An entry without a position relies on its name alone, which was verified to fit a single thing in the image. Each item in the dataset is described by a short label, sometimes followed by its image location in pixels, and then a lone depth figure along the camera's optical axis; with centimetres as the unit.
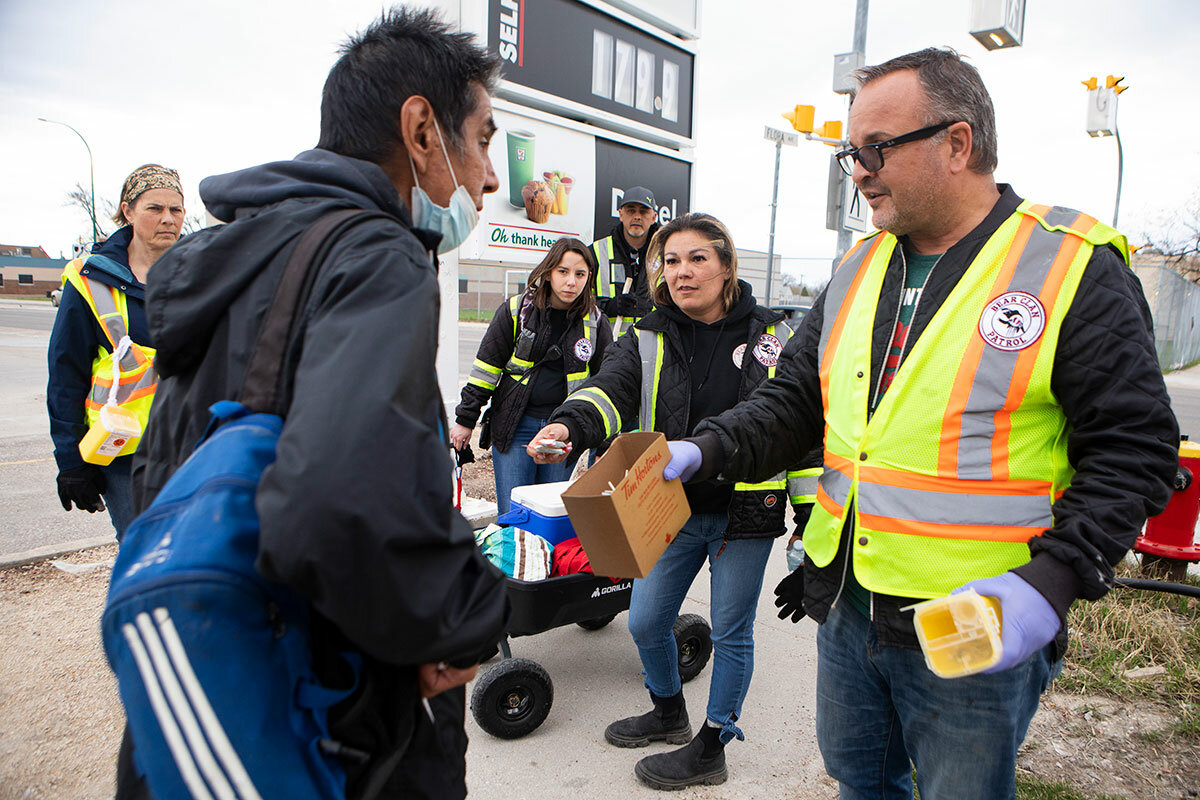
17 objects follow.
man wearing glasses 149
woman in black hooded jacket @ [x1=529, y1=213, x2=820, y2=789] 285
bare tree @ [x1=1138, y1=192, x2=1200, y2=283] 3225
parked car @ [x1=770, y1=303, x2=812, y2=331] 1809
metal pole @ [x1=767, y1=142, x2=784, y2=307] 2149
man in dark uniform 541
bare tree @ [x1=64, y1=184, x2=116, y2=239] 4091
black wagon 310
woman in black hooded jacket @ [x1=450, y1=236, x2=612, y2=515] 446
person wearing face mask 88
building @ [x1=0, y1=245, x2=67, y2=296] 6338
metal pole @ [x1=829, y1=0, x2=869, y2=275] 874
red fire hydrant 423
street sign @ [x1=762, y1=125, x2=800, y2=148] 877
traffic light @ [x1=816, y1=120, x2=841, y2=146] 800
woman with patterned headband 304
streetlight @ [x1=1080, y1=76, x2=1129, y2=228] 1149
